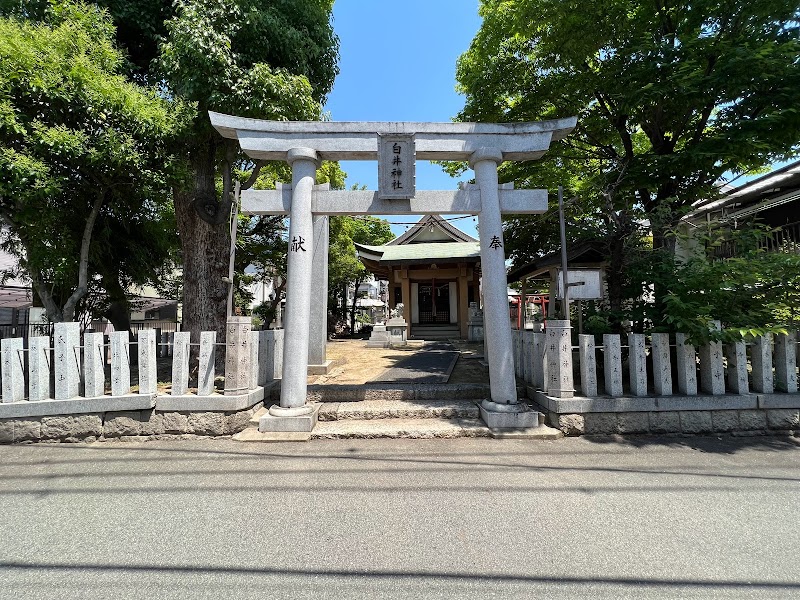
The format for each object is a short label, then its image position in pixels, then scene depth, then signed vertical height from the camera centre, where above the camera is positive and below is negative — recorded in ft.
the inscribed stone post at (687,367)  16.48 -2.47
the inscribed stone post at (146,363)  16.74 -1.97
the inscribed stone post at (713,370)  16.46 -2.61
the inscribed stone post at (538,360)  18.26 -2.32
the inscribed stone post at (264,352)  19.34 -1.83
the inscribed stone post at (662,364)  16.56 -2.33
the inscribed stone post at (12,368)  15.89 -2.03
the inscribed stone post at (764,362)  16.44 -2.29
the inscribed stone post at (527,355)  20.08 -2.27
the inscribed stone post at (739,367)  16.40 -2.52
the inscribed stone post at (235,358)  17.08 -1.83
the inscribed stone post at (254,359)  18.15 -2.02
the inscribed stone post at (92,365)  16.35 -2.01
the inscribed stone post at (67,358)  15.98 -1.62
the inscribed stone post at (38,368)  15.97 -2.03
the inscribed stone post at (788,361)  16.43 -2.26
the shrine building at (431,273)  56.65 +7.16
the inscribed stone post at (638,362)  16.46 -2.22
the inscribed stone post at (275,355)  20.81 -2.19
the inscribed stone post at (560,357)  16.51 -1.94
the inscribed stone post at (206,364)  16.89 -2.08
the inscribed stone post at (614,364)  16.61 -2.30
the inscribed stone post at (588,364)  16.49 -2.27
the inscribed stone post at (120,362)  16.38 -1.89
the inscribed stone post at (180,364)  16.85 -2.08
